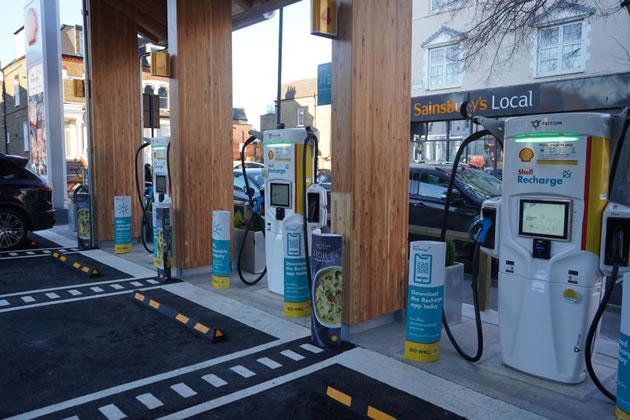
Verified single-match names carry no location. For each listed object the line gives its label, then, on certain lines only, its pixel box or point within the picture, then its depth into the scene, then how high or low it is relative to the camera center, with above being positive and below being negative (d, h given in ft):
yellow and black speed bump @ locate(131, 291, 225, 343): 16.21 -5.22
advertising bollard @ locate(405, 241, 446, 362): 14.23 -3.69
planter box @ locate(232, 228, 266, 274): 24.86 -4.16
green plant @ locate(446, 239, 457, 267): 18.31 -3.18
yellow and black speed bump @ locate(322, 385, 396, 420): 11.16 -5.31
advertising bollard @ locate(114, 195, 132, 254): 30.04 -3.54
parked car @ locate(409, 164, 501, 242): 27.17 -1.65
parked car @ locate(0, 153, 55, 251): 31.42 -2.39
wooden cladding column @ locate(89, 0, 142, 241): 32.42 +3.37
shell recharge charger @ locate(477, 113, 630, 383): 12.46 -1.80
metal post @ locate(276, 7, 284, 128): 40.75 +8.30
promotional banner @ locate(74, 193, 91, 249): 32.30 -3.44
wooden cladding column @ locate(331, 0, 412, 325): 15.79 +0.39
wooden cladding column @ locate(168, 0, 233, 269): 23.99 +2.02
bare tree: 29.48 +8.65
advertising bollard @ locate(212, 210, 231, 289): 22.06 -3.68
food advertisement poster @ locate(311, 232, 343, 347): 15.39 -3.65
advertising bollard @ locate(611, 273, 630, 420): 9.54 -3.61
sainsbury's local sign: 47.01 +6.45
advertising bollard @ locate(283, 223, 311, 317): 18.61 -4.39
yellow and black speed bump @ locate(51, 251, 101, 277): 24.97 -5.17
